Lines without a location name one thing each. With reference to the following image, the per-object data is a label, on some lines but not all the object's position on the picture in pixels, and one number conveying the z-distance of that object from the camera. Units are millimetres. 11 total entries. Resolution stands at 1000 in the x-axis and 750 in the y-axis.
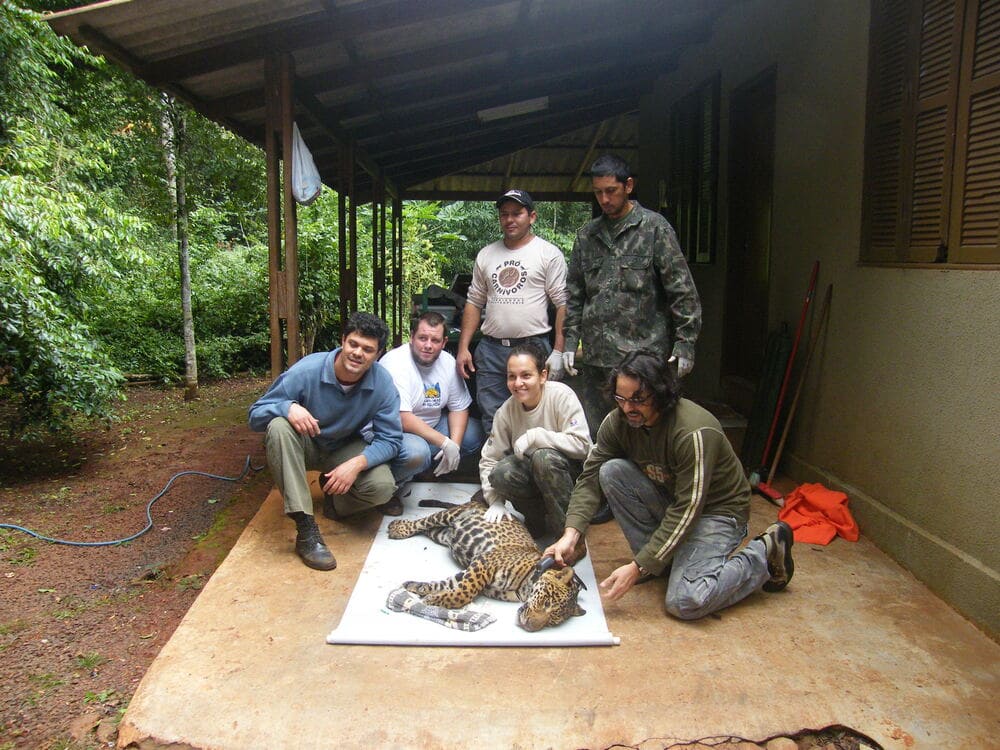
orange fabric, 3695
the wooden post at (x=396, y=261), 10644
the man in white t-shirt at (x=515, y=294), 4141
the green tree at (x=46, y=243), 4754
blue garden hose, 4266
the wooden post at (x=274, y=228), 4383
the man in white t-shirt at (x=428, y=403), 3914
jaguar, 2746
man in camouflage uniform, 3789
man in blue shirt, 3404
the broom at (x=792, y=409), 4156
